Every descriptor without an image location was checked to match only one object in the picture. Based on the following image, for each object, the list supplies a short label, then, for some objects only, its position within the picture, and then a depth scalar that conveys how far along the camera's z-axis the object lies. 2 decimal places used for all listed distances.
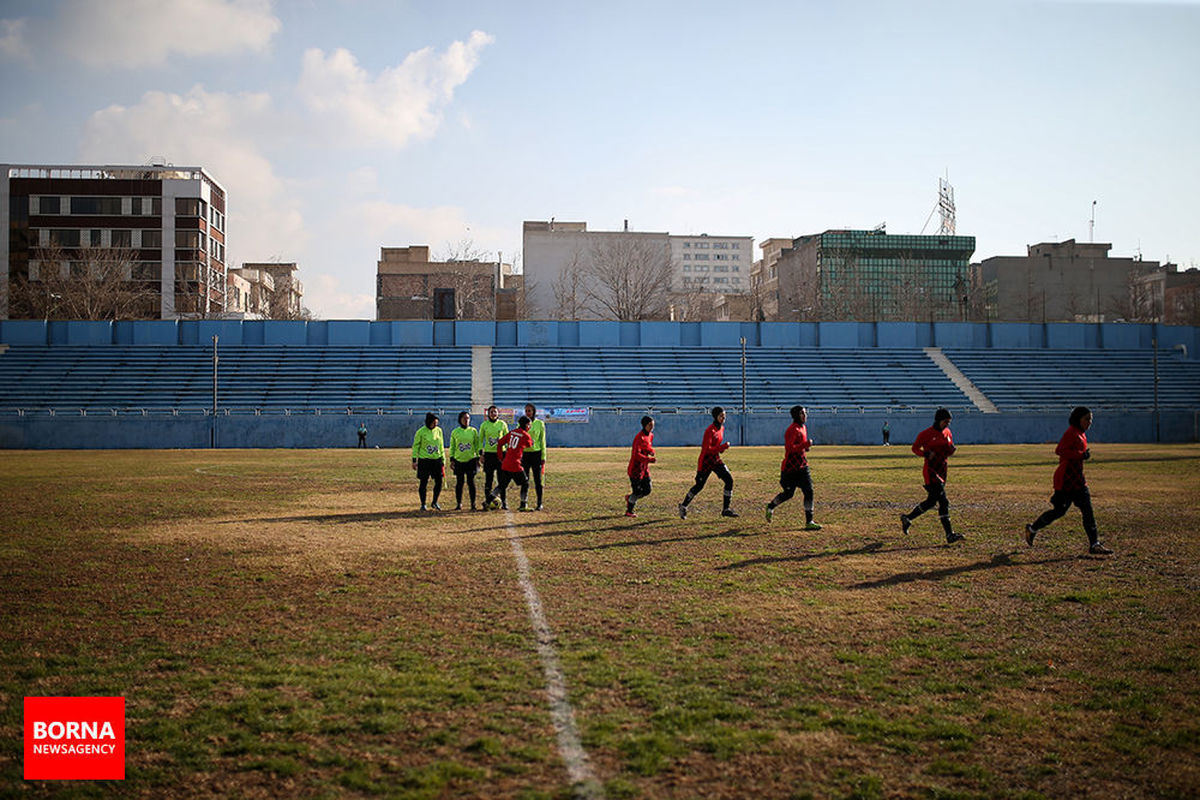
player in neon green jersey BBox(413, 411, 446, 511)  16.53
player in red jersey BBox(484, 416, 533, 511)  16.36
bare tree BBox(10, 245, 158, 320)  73.56
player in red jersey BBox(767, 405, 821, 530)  13.75
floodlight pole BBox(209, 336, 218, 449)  42.53
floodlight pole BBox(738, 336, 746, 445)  45.12
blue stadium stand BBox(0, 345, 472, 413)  46.28
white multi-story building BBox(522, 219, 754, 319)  95.31
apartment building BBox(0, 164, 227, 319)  92.44
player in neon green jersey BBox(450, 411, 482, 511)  16.80
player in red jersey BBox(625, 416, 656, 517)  15.54
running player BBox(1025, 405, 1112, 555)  11.72
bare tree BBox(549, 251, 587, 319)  93.12
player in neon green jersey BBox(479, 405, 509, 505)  17.31
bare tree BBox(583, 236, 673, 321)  87.06
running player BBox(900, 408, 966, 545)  12.67
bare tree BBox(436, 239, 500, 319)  96.88
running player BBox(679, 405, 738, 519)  15.06
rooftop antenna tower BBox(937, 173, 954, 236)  137.12
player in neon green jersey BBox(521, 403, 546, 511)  16.75
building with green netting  109.25
